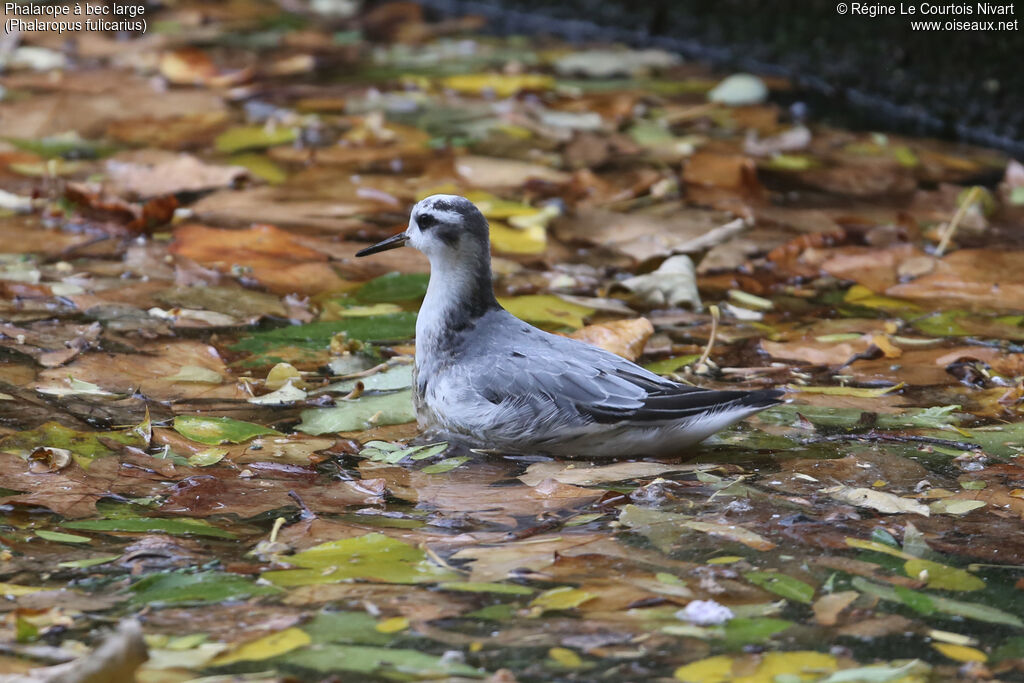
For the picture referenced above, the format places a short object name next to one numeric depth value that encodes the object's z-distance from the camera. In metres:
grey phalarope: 7.36
